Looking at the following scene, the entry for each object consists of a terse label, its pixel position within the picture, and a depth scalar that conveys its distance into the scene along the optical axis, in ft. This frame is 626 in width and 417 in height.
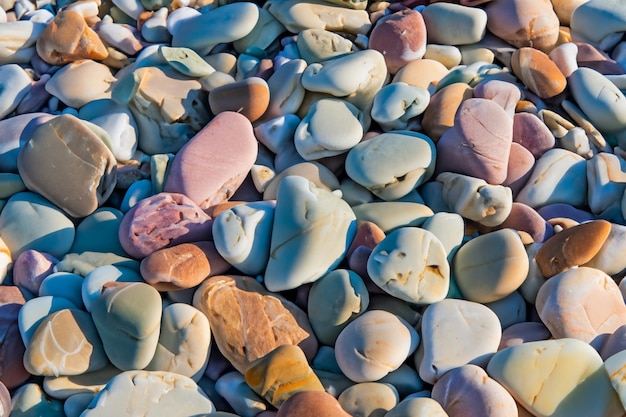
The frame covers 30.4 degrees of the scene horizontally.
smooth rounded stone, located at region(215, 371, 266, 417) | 1.62
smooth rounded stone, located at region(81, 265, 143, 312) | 1.71
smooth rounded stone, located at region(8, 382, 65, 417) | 1.63
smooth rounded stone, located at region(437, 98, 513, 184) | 1.87
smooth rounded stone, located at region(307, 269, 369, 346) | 1.70
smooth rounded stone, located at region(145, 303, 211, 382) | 1.67
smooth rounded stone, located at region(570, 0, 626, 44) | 2.17
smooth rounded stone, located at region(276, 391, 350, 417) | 1.54
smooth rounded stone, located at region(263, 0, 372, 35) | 2.14
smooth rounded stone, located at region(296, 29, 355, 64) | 2.08
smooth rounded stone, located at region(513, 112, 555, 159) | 1.96
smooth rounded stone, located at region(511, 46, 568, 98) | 2.02
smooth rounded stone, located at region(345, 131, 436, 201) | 1.85
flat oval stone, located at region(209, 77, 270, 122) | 1.96
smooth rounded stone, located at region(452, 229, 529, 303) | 1.71
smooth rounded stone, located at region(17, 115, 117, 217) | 1.86
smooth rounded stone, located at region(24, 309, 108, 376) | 1.64
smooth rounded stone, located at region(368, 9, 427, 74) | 2.07
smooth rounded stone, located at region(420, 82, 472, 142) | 1.94
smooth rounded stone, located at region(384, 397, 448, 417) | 1.54
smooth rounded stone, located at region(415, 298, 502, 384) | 1.64
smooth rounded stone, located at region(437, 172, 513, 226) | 1.80
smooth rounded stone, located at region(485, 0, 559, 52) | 2.13
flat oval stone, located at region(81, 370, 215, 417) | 1.58
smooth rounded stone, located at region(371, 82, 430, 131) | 1.94
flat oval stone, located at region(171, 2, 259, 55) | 2.11
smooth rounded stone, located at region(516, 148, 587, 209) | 1.90
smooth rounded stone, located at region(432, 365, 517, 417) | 1.57
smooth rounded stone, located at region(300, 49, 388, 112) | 1.96
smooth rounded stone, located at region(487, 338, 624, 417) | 1.58
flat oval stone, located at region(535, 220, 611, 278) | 1.72
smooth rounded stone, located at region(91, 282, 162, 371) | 1.64
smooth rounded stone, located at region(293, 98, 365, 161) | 1.90
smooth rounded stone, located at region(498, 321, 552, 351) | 1.68
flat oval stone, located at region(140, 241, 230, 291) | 1.72
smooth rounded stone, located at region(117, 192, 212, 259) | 1.79
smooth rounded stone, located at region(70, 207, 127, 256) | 1.83
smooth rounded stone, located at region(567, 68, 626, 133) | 2.00
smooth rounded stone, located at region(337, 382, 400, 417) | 1.60
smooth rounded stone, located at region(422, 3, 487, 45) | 2.12
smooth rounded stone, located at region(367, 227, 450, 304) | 1.69
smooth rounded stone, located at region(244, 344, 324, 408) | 1.61
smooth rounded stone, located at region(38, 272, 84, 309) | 1.74
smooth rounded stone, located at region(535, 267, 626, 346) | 1.67
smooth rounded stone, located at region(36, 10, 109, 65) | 2.09
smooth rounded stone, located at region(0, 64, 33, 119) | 2.04
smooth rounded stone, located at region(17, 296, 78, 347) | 1.68
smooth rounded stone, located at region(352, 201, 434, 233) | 1.81
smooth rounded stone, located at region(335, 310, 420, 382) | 1.63
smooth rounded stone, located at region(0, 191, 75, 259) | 1.83
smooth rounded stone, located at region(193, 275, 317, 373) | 1.68
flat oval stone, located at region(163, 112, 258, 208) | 1.87
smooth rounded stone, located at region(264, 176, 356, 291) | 1.73
